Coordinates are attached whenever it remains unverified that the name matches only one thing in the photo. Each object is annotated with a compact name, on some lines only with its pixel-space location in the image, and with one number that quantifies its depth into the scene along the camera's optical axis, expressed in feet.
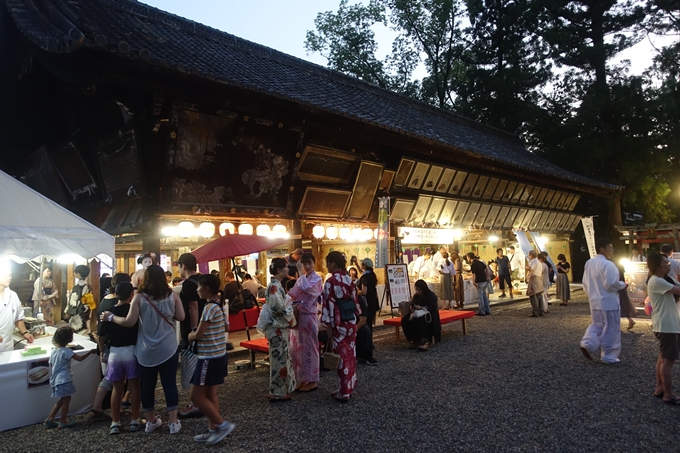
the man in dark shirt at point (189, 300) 17.87
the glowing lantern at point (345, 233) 43.60
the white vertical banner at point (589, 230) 65.26
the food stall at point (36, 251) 17.30
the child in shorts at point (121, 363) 16.26
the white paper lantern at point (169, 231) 31.51
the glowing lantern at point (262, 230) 36.76
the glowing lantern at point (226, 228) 34.91
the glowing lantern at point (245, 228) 35.89
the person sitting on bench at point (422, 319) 29.07
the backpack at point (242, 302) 34.30
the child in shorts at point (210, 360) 14.85
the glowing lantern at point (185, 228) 32.04
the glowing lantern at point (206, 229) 33.22
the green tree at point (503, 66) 86.79
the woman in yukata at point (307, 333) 20.58
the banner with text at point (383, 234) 42.09
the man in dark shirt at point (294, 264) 31.32
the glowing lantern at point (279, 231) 37.69
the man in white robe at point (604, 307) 23.56
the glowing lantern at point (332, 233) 42.09
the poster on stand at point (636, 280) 39.52
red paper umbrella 29.66
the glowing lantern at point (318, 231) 40.81
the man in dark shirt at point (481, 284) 44.99
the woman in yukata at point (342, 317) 18.84
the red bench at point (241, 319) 35.80
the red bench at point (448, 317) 31.64
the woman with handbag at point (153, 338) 15.79
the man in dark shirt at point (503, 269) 58.44
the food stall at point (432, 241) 49.19
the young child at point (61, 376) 16.79
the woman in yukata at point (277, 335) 19.16
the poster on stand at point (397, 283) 40.01
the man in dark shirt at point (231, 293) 34.35
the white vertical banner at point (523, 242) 58.80
